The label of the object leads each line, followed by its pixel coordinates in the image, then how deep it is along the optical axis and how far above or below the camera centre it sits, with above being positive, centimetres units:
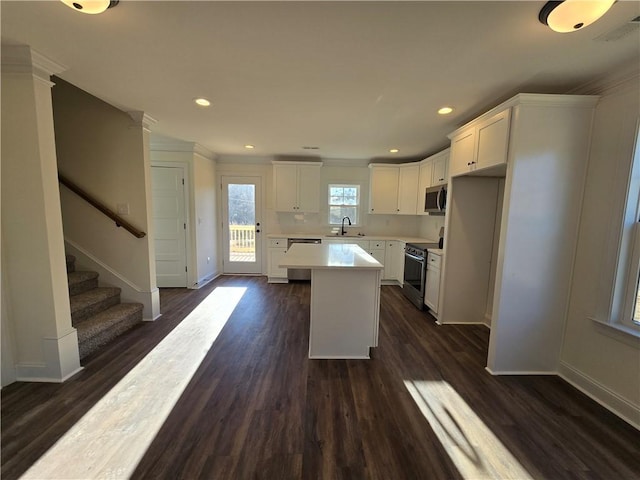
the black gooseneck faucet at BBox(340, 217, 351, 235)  534 -35
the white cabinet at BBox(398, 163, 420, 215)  481 +47
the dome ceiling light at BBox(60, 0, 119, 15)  126 +99
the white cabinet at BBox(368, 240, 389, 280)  500 -70
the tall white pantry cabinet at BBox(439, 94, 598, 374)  206 +3
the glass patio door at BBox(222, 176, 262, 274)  533 -31
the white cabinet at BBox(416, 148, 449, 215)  382 +66
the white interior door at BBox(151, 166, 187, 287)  438 -31
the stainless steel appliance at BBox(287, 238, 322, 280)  502 -121
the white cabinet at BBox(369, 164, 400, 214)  505 +48
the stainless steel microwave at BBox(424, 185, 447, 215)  368 +22
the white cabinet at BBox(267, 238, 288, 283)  498 -90
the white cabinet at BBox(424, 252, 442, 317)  340 -93
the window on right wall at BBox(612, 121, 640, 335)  181 -28
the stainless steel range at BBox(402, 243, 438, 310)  375 -88
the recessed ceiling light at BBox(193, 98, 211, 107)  247 +103
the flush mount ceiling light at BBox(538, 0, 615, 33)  121 +99
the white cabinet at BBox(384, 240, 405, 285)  491 -92
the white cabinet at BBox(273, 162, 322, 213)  503 +47
